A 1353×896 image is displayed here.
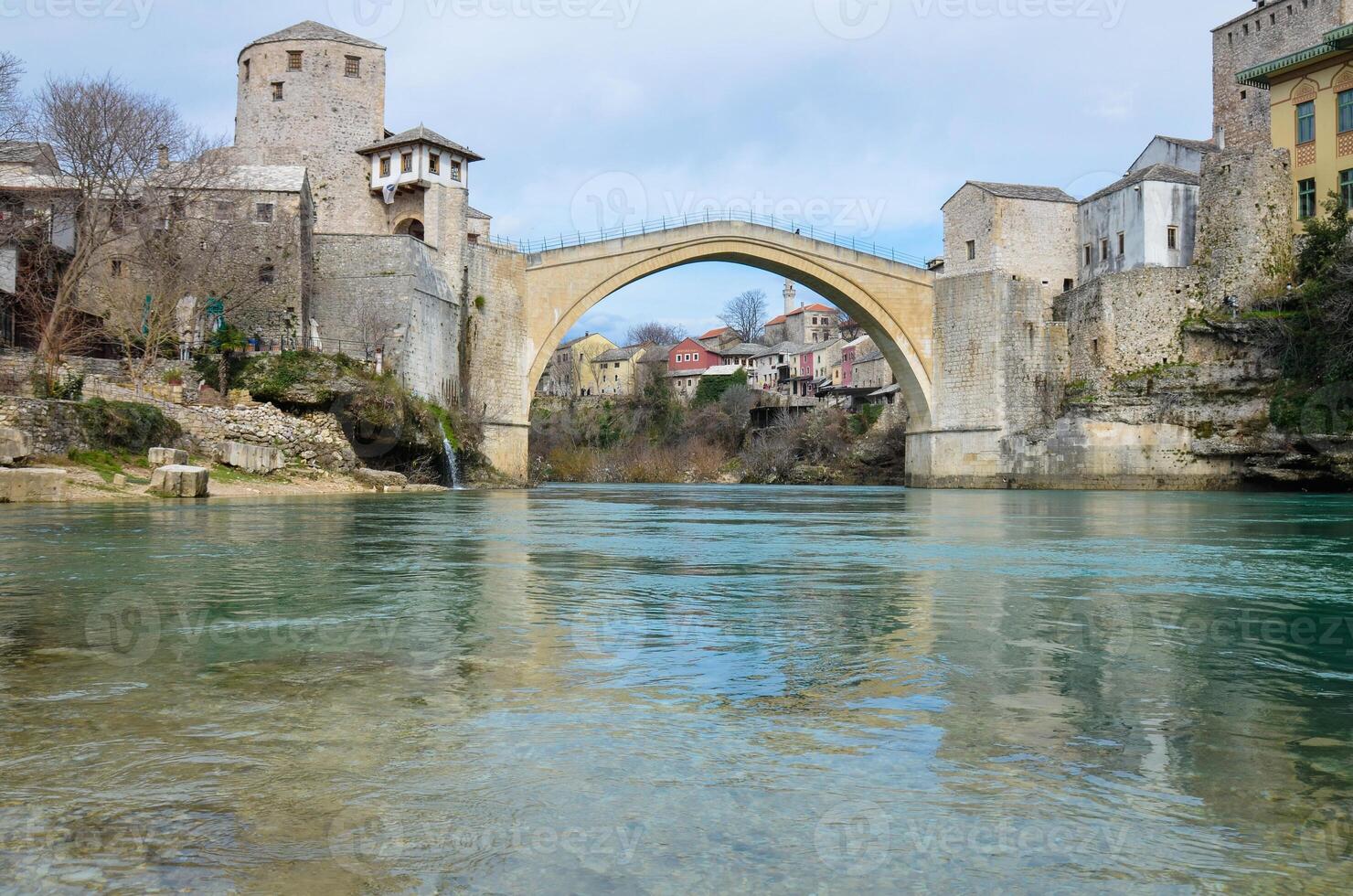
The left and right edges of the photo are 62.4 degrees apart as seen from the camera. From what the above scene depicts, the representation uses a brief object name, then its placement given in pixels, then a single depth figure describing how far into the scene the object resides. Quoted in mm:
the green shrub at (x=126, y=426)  17922
